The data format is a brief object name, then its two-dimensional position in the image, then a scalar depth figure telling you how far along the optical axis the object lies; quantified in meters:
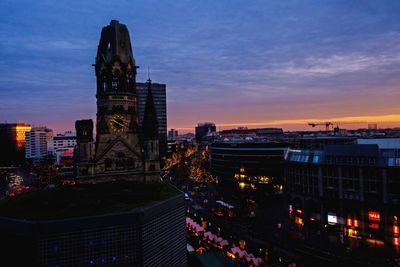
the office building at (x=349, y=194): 64.25
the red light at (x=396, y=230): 62.53
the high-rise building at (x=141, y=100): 194.12
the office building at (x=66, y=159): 167.75
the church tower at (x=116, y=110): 54.12
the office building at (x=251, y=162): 115.25
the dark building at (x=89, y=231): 30.12
